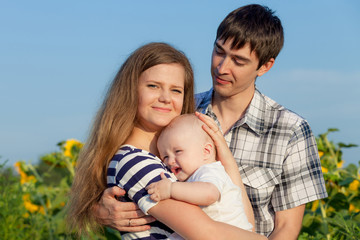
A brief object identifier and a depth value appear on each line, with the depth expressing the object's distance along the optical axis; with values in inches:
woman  83.1
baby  72.5
